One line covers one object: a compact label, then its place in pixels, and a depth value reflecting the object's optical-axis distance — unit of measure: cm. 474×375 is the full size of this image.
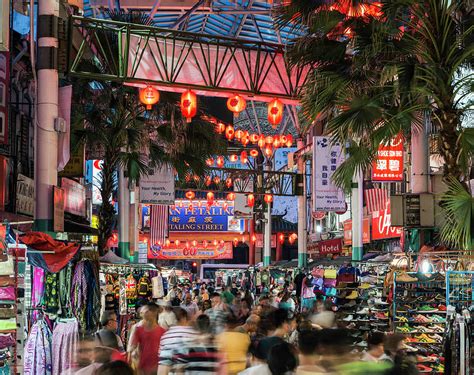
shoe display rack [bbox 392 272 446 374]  1659
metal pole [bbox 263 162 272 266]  5412
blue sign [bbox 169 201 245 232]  6162
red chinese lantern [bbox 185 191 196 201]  4631
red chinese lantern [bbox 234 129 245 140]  3791
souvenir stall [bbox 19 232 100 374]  1224
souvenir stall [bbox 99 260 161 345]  2261
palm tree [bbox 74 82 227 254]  2367
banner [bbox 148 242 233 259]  6372
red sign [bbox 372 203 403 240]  3306
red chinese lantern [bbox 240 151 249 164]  4394
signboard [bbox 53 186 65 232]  1752
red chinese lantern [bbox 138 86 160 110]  2041
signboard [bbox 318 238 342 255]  4333
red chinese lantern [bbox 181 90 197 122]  2047
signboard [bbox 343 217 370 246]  3862
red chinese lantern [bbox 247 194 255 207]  4688
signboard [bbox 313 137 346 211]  2847
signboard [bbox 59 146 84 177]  2242
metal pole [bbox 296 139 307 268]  4275
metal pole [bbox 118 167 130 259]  3459
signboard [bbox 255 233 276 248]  6362
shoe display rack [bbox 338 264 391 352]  1969
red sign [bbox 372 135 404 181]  2525
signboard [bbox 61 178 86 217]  2544
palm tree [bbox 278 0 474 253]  1422
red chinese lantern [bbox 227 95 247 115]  2098
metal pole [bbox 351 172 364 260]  3166
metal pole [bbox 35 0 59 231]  1750
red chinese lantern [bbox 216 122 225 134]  3203
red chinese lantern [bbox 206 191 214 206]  4559
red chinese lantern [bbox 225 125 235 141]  3647
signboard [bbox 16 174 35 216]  2083
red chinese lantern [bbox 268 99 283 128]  2159
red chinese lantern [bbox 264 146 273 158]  4530
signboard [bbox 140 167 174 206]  2923
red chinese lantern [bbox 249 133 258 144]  3801
